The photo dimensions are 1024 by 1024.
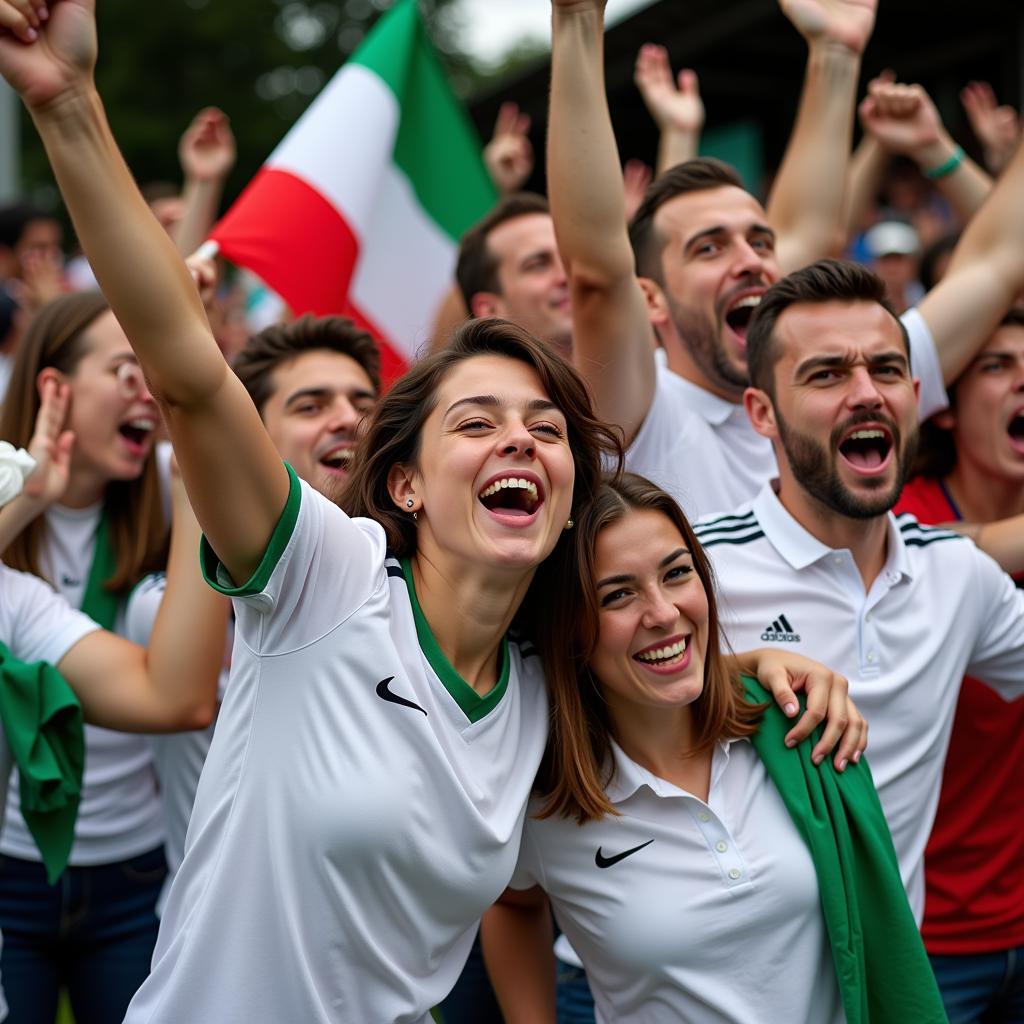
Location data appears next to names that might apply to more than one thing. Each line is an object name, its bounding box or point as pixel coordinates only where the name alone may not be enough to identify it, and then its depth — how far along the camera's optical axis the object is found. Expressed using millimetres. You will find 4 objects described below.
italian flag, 5109
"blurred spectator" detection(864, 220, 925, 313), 7992
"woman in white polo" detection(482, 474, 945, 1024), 2648
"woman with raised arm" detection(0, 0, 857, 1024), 2176
